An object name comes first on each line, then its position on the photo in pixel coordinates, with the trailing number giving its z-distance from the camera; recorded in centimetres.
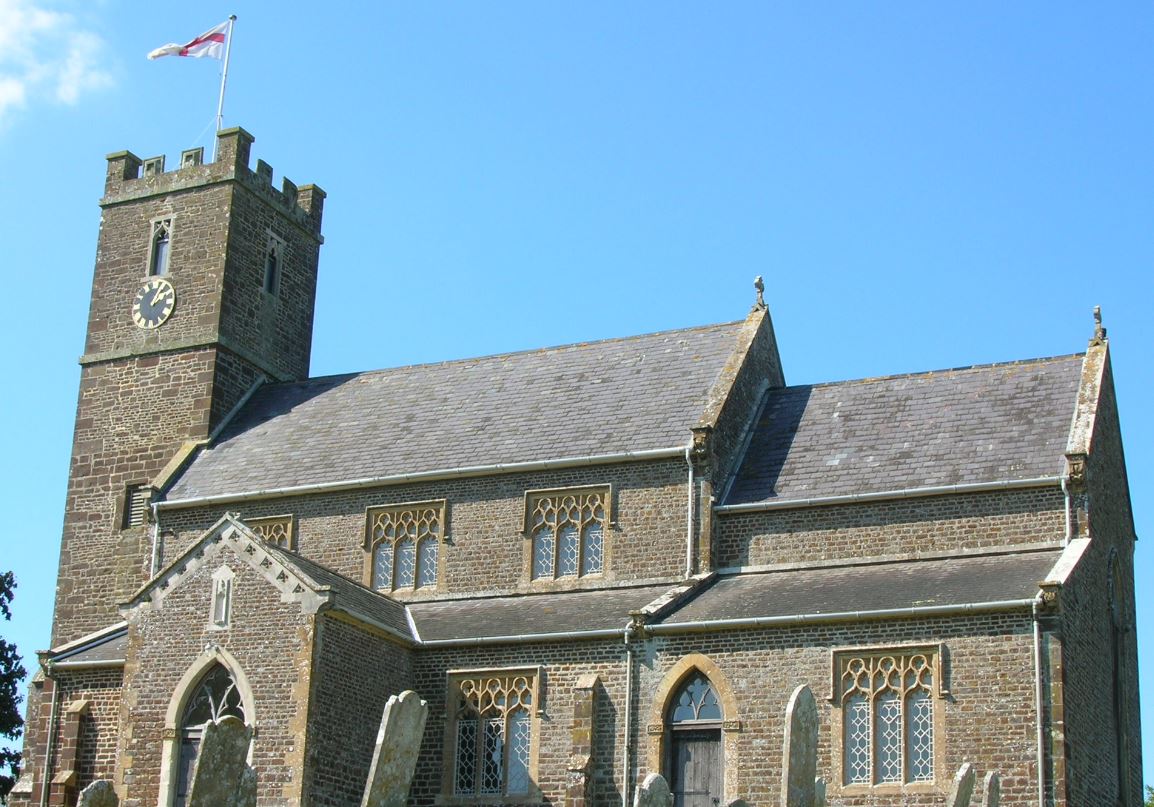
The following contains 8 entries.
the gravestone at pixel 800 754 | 1457
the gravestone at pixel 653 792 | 1402
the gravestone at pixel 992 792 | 1912
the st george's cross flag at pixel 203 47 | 4653
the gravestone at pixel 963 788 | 1795
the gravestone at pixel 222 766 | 1246
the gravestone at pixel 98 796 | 1267
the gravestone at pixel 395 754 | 1351
